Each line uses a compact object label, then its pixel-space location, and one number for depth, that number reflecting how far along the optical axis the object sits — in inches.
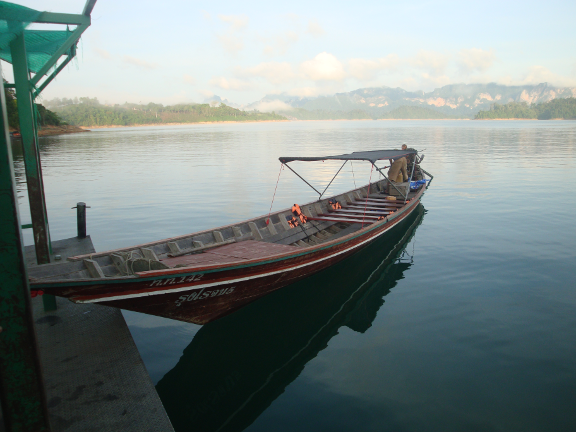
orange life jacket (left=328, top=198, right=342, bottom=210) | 522.4
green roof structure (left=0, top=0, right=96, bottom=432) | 120.6
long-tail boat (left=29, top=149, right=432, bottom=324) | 213.0
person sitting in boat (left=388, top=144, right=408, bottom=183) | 615.5
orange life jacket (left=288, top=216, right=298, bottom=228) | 429.7
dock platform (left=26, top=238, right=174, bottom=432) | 169.5
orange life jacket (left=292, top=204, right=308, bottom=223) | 440.5
